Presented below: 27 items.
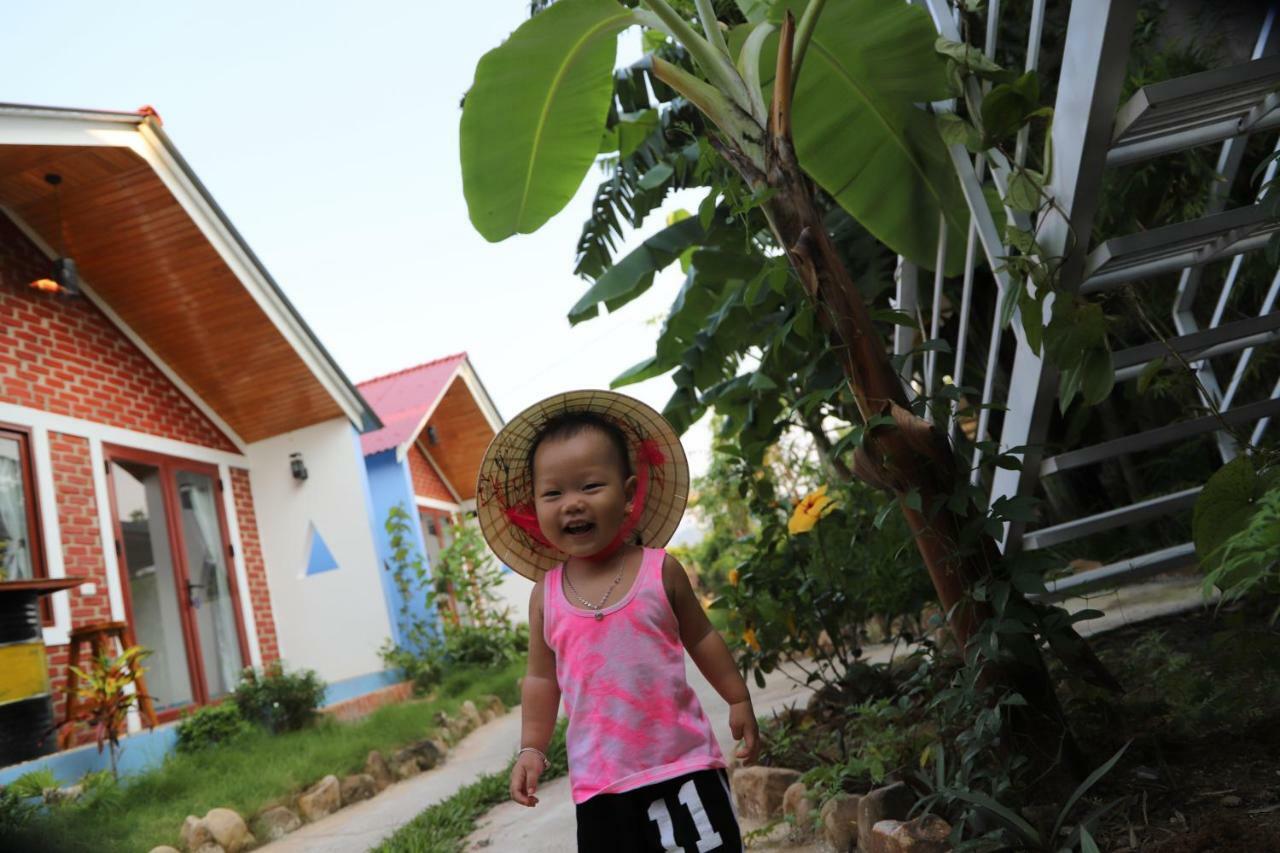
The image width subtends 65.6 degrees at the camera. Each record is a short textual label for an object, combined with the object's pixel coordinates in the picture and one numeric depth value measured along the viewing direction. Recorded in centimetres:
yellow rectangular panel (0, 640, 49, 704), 409
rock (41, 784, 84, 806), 444
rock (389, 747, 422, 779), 556
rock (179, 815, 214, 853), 405
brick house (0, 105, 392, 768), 625
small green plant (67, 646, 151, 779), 528
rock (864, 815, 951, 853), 197
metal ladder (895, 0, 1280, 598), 203
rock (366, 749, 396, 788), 534
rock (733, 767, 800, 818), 281
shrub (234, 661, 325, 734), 693
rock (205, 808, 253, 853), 420
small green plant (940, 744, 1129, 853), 173
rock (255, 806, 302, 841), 448
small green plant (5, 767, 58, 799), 422
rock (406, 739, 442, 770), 575
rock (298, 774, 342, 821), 476
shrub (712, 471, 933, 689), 332
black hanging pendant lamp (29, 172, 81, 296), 640
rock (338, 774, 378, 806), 502
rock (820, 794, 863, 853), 233
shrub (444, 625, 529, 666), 984
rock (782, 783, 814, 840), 253
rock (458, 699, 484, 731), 722
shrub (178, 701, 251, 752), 622
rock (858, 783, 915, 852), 219
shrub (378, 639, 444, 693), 904
